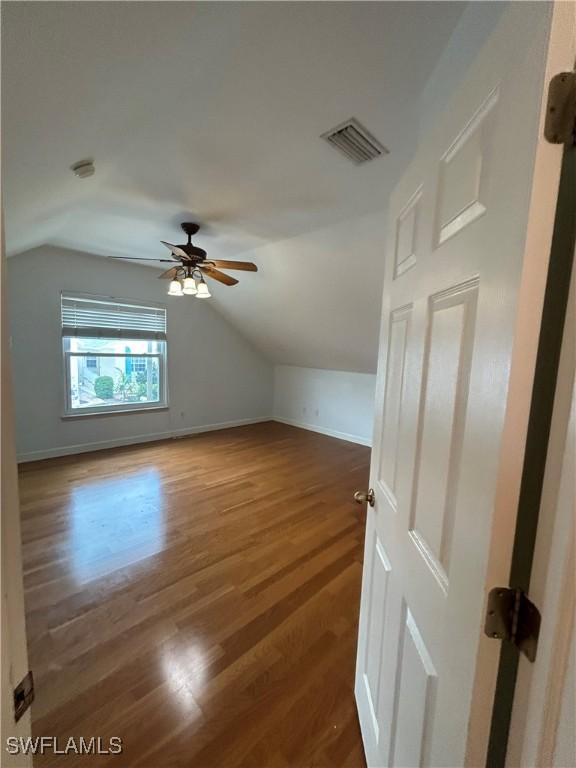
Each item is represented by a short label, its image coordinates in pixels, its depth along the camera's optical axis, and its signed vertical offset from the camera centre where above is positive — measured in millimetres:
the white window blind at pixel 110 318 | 3793 +439
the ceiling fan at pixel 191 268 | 2602 +787
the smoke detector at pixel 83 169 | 1576 +953
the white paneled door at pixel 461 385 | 440 -31
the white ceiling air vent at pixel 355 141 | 1502 +1136
